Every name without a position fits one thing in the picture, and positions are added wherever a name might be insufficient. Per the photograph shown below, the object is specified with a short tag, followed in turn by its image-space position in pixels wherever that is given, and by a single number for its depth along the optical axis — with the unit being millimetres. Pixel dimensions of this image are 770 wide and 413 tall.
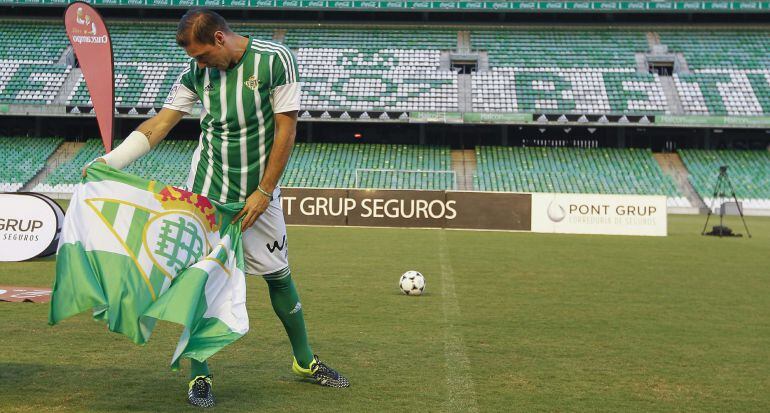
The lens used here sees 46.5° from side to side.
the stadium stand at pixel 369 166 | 40156
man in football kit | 4945
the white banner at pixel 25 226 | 13094
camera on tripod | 39594
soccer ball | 10391
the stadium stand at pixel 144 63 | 43688
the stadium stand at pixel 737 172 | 40625
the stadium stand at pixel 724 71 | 43000
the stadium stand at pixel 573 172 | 39938
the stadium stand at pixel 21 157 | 41906
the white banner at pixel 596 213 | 24672
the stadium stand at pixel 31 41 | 46094
